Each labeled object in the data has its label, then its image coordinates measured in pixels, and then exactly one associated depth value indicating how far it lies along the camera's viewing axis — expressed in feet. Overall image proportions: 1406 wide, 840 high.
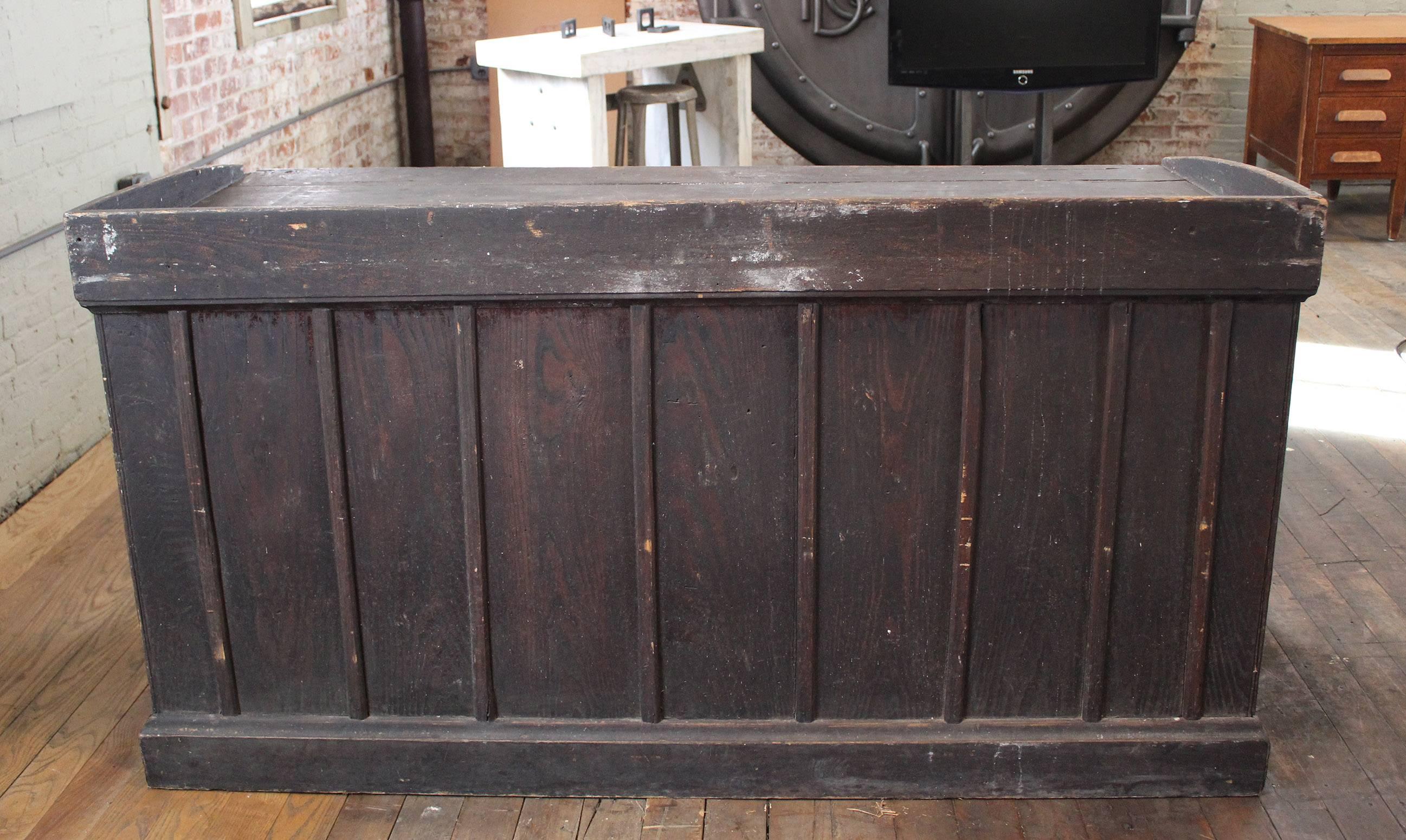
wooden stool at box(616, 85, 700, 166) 15.40
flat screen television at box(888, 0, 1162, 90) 16.47
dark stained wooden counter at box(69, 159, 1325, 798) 5.83
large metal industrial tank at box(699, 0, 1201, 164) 19.06
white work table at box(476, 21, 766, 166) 14.28
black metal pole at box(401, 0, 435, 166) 21.91
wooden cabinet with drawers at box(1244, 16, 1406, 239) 17.39
